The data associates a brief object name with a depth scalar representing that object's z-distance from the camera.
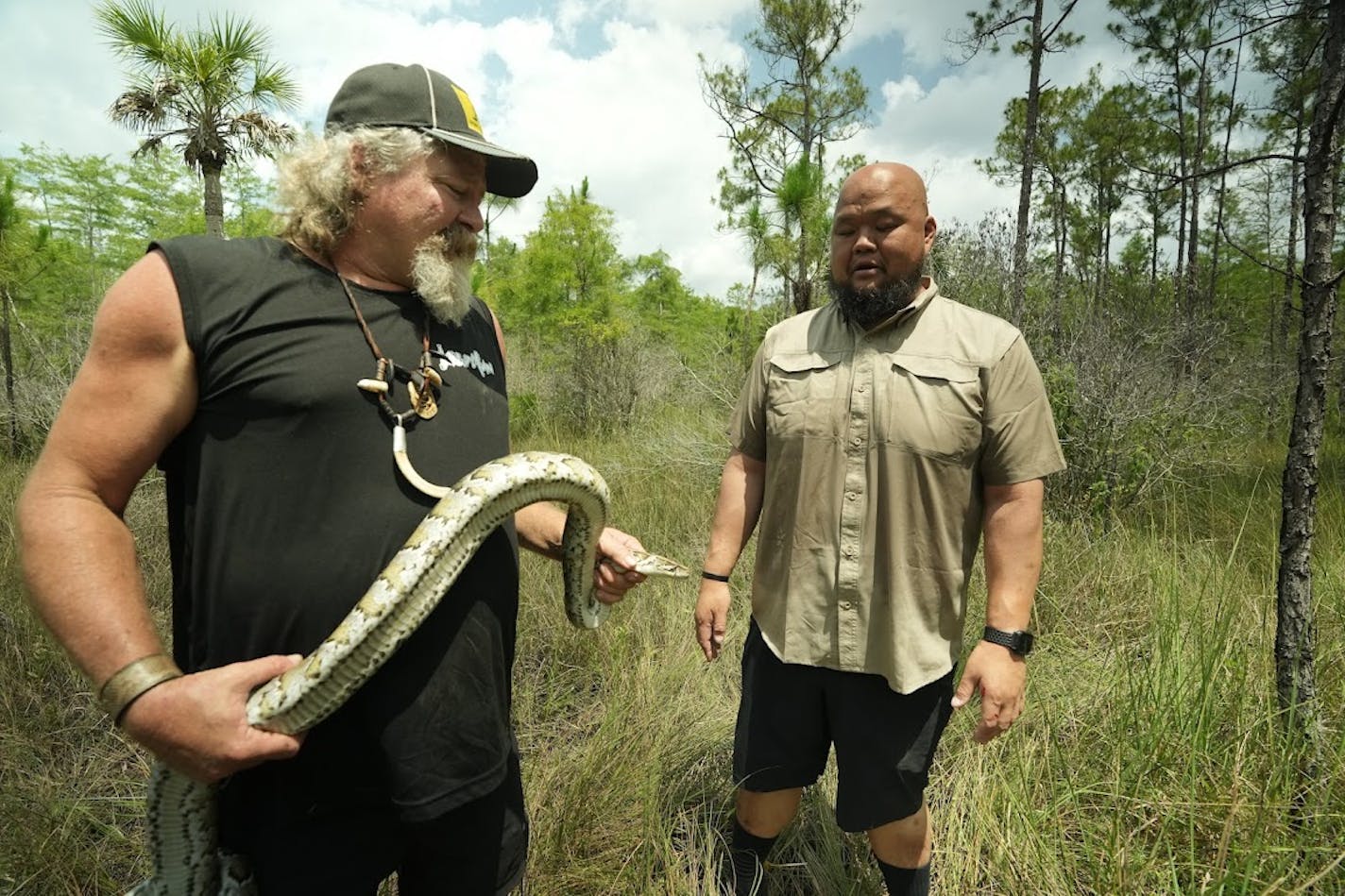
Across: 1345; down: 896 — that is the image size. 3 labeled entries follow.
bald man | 2.24
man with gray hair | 1.30
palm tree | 7.59
